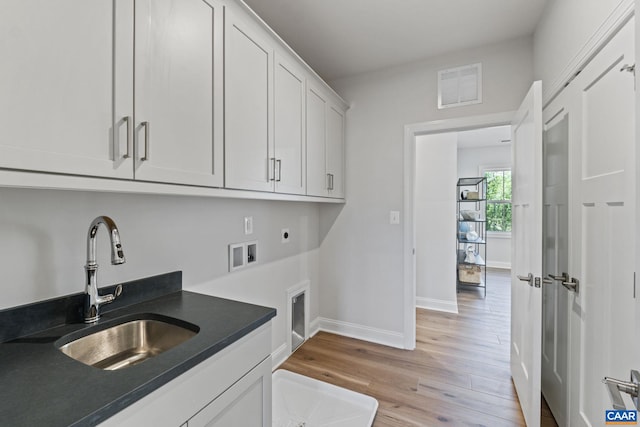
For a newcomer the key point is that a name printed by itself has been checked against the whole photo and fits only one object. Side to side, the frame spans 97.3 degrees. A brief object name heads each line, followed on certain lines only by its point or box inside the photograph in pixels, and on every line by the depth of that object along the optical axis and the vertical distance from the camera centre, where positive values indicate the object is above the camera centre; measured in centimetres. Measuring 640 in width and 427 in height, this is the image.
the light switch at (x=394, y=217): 259 -3
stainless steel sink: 104 -50
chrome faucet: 100 -23
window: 583 +30
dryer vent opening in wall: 245 -93
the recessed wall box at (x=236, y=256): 183 -29
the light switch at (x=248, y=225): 196 -8
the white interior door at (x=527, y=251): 144 -22
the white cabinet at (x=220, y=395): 74 -56
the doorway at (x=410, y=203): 250 +10
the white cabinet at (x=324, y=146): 216 +58
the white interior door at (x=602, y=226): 102 -4
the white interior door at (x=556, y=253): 154 -23
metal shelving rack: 436 -52
